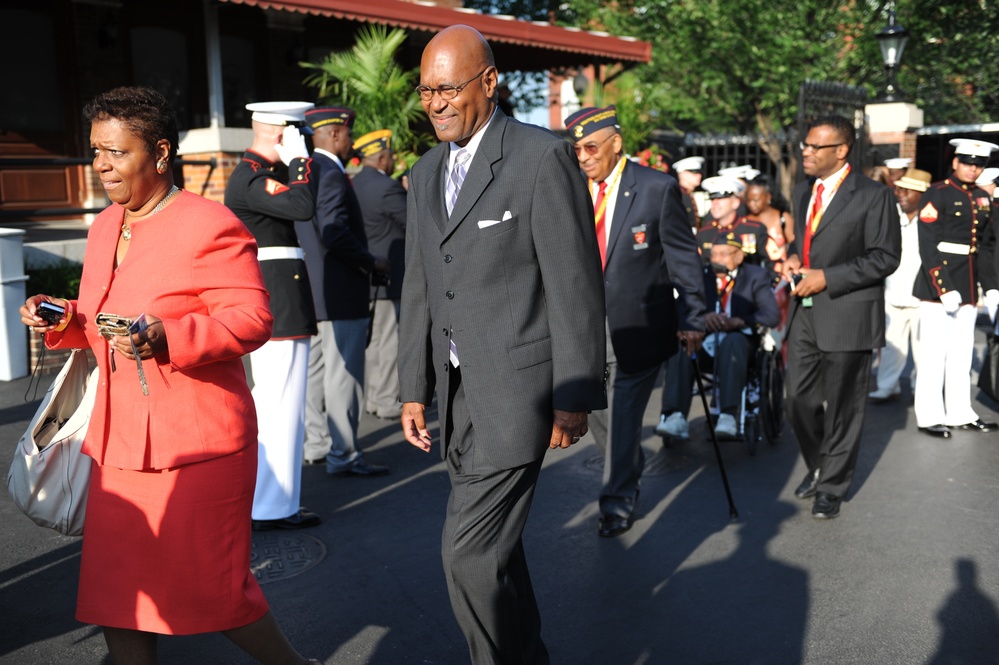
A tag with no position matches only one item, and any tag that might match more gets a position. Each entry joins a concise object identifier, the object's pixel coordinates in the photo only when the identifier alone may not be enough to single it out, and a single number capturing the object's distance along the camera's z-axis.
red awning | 13.04
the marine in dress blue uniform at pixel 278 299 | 5.40
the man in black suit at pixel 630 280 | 5.39
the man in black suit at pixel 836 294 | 5.77
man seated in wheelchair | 7.48
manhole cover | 4.96
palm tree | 12.53
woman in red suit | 3.08
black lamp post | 15.07
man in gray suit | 3.24
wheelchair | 7.42
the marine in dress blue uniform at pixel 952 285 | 7.99
